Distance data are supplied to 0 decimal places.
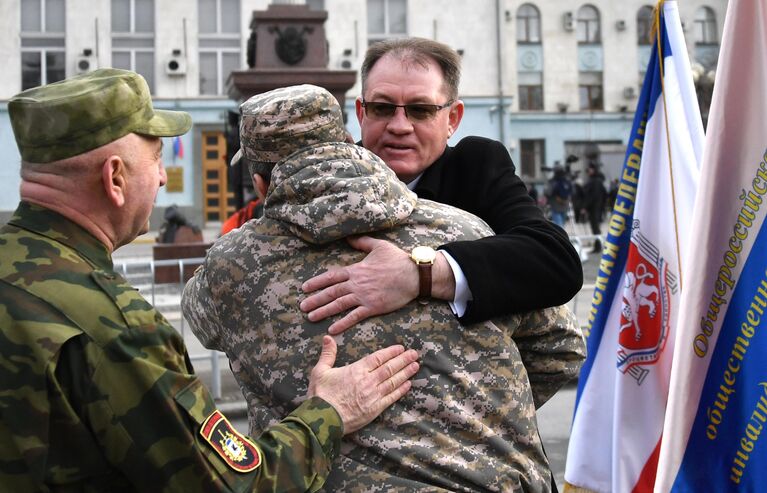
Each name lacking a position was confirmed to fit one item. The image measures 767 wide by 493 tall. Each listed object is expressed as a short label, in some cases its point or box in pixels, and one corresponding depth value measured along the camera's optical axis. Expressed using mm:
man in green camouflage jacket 1472
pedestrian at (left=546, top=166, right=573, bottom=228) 23266
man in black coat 1836
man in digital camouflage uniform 1781
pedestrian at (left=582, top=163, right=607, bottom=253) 22928
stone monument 11828
